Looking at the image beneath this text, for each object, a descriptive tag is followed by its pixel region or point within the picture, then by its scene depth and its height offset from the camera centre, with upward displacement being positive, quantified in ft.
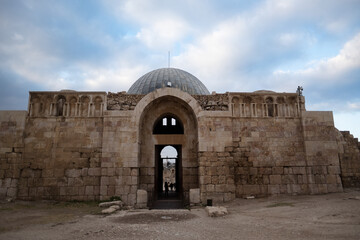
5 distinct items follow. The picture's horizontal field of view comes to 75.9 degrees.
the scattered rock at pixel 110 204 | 34.65 -5.72
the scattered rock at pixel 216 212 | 28.78 -5.94
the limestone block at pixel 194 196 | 37.47 -5.10
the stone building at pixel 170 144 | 38.40 +2.95
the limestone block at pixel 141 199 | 37.47 -5.46
